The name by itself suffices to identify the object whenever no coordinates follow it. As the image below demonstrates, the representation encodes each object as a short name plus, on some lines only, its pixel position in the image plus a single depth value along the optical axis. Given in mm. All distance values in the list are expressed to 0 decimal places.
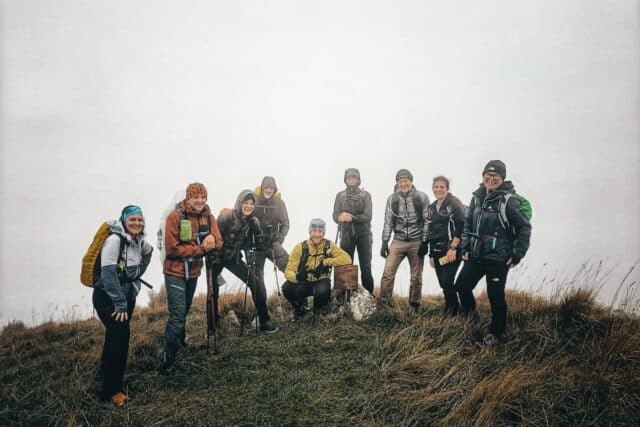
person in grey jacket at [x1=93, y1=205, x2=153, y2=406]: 4172
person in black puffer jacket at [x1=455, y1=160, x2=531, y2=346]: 4926
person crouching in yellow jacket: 6664
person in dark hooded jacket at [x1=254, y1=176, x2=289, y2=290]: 7383
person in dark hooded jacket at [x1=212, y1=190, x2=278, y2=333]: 6266
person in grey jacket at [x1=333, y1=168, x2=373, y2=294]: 7426
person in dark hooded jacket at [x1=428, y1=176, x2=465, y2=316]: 6109
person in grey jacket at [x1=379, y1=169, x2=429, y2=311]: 6812
